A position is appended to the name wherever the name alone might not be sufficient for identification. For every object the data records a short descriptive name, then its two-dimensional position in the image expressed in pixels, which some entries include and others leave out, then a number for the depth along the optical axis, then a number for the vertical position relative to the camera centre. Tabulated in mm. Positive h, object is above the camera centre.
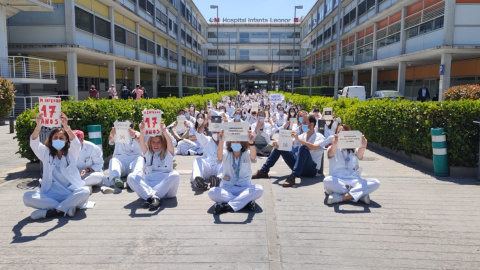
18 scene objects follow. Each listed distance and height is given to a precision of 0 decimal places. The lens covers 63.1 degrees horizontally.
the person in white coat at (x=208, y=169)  7481 -1481
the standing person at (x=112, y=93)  25305 +57
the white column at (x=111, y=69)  29547 +1890
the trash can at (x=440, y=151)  8523 -1145
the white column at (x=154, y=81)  43969 +1456
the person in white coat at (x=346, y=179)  6476 -1387
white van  28938 +405
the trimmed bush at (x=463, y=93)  15588 +254
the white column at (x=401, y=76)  28359 +1591
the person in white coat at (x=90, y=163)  7247 -1339
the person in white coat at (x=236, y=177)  6102 -1317
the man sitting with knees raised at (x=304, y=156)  8031 -1266
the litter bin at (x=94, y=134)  8930 -922
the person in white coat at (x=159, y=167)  6547 -1243
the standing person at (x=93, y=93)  23783 +36
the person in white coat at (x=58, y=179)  5715 -1295
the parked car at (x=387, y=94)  25797 +259
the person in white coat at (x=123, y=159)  7543 -1336
